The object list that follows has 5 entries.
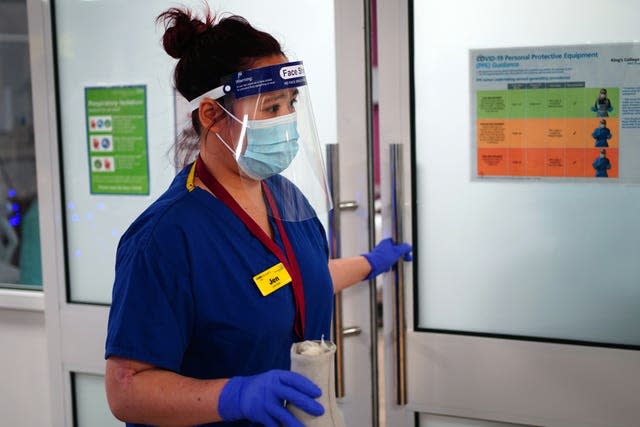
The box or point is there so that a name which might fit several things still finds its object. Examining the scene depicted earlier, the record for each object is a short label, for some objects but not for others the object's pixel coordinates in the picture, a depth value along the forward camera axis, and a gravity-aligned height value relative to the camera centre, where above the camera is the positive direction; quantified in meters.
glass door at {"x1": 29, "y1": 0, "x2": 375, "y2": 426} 2.19 +0.04
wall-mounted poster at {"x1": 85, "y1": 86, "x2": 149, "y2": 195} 2.39 +0.09
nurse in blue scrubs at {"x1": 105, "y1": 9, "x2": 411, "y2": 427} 1.40 -0.19
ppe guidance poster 1.87 +0.11
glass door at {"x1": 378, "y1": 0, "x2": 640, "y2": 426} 1.90 -0.13
